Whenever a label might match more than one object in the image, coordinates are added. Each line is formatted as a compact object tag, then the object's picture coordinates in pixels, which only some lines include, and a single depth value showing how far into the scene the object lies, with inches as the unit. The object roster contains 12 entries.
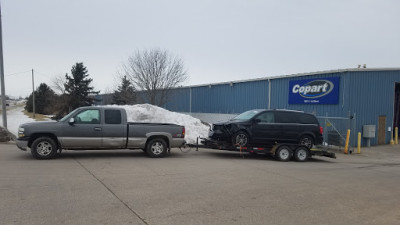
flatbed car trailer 497.7
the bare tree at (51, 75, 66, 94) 2278.4
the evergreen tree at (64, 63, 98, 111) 1675.7
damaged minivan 503.5
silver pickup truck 425.4
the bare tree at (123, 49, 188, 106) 1273.4
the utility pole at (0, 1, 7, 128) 655.1
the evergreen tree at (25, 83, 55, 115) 2269.9
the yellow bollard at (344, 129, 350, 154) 649.0
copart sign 763.4
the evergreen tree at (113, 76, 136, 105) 1459.2
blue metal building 744.3
